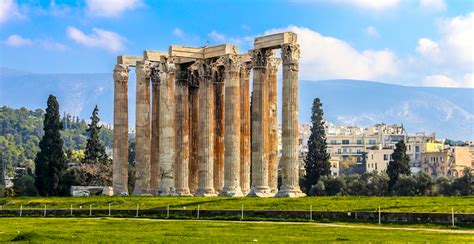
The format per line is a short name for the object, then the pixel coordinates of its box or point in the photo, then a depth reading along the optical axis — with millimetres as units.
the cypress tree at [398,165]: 143250
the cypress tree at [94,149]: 154750
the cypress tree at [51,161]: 129875
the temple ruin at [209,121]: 84438
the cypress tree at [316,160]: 148500
